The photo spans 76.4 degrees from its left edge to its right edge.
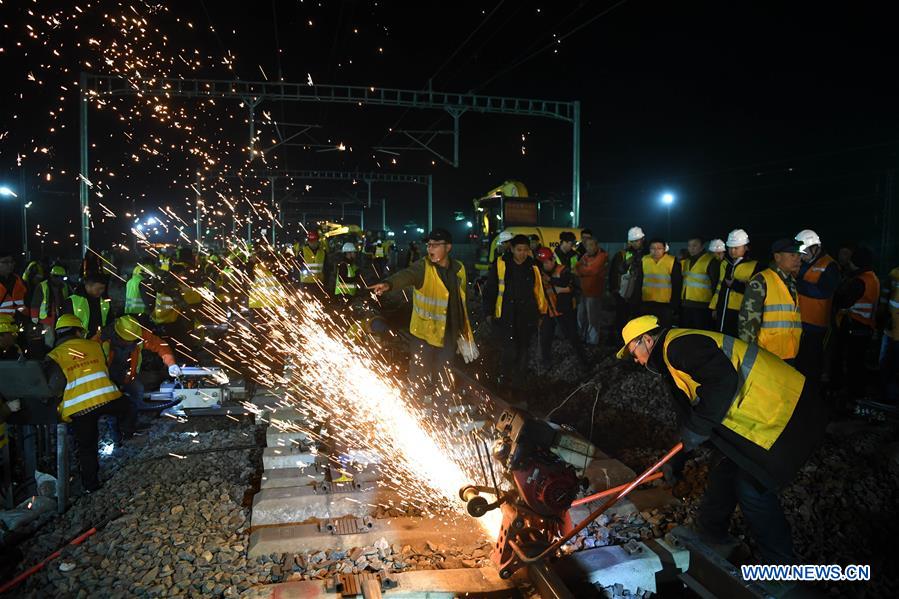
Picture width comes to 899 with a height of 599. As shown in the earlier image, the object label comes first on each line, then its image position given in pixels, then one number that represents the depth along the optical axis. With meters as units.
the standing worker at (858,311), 6.55
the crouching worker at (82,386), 4.64
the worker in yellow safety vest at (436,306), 5.51
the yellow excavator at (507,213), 15.49
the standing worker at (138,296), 8.02
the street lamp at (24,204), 17.62
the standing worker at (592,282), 9.51
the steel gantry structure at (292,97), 14.80
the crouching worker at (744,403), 3.02
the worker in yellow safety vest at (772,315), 4.73
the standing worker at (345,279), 8.75
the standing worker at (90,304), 6.24
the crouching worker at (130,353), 6.21
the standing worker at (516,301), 6.68
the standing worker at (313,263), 10.54
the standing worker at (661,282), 8.00
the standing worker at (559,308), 7.66
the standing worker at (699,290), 7.93
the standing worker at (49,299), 7.45
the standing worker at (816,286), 5.92
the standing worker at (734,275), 6.29
